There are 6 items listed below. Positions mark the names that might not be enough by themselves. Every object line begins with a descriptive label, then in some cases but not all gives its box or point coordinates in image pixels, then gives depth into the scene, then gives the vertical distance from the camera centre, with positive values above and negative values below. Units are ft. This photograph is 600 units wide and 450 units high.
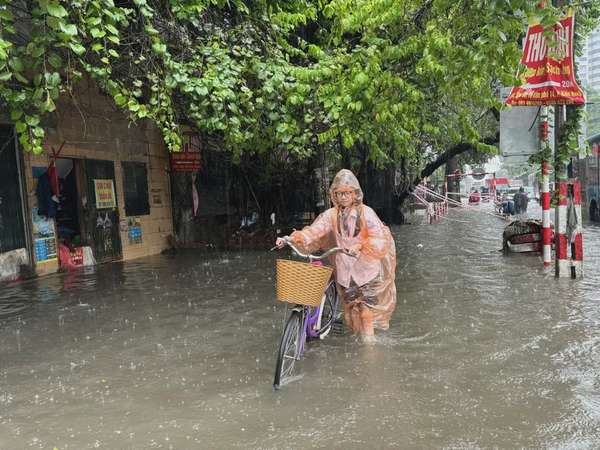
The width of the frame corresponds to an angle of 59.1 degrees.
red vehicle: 116.78 -4.62
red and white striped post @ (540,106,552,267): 28.48 -0.95
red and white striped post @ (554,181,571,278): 25.81 -2.96
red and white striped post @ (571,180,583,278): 26.14 -3.57
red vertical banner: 25.04 +4.61
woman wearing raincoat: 16.08 -2.03
